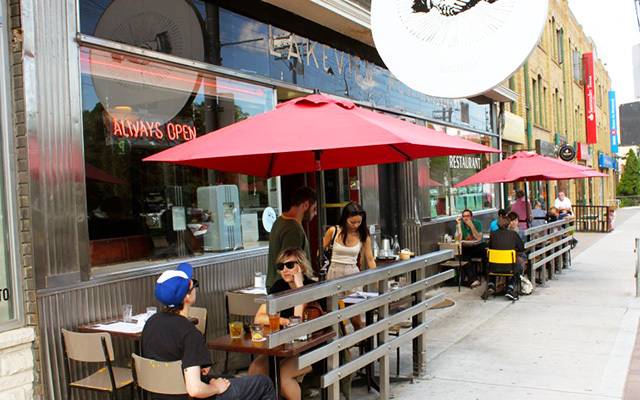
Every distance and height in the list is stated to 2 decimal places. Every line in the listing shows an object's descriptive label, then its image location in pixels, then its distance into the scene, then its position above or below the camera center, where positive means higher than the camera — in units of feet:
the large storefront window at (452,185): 38.09 +0.64
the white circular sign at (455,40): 16.38 +4.64
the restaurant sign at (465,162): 44.45 +2.48
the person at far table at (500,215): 36.06 -1.50
